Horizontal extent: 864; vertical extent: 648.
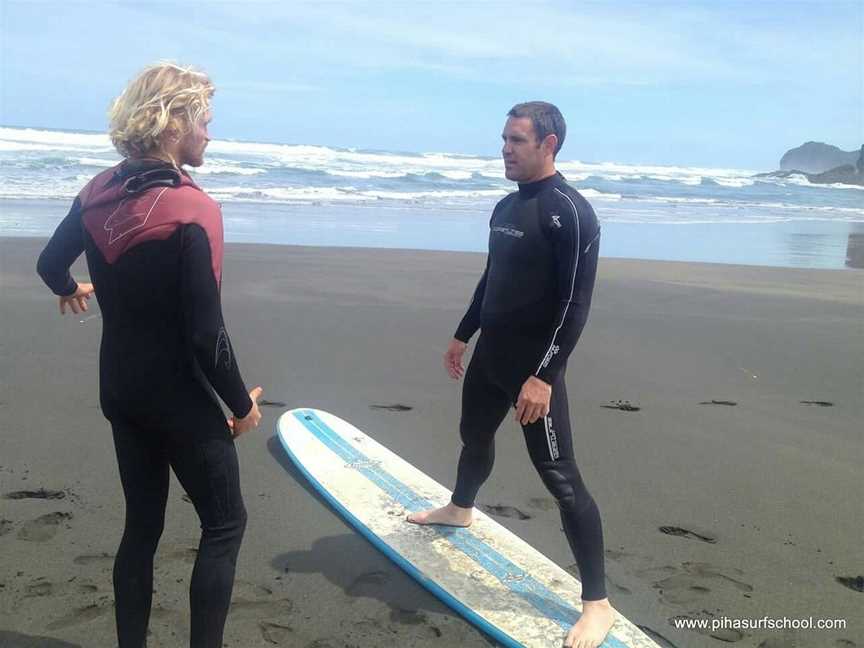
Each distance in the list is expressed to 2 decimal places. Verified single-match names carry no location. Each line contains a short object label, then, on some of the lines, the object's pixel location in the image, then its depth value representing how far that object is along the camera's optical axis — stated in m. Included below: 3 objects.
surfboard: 2.65
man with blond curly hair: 1.88
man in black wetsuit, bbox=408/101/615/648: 2.56
